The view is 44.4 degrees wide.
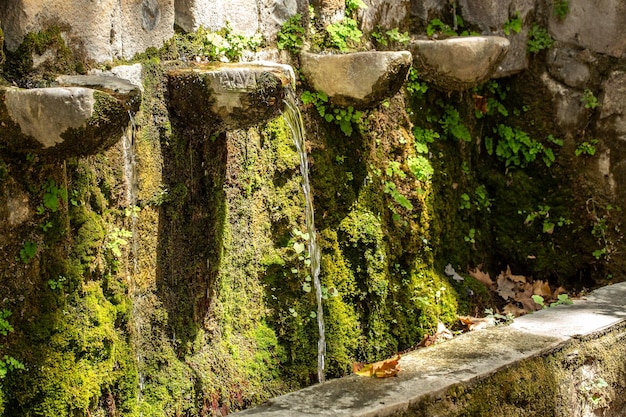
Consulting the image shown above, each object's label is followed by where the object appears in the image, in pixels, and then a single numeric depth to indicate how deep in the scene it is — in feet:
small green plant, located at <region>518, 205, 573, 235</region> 20.70
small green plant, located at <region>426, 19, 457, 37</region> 19.28
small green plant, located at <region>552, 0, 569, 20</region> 20.16
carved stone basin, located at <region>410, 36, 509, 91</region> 17.65
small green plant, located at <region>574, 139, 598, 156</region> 20.22
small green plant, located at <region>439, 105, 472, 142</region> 19.35
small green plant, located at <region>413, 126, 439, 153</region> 18.47
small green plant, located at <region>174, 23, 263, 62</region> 13.39
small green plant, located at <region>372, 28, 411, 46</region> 17.92
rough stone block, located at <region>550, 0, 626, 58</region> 19.79
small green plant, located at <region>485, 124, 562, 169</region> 20.61
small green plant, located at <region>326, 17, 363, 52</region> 16.67
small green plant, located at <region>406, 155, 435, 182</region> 18.17
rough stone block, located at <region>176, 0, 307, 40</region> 13.41
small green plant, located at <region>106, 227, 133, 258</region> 11.88
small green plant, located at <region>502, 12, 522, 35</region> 20.21
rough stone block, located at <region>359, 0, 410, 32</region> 17.56
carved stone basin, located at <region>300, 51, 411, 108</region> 15.17
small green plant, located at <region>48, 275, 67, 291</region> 10.88
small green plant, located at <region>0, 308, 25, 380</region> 10.26
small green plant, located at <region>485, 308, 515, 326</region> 13.69
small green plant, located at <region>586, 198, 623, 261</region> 20.31
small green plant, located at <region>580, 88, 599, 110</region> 20.10
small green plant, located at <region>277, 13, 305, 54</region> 15.62
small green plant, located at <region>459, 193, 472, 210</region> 19.74
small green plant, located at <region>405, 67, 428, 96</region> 18.42
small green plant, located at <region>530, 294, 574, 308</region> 14.89
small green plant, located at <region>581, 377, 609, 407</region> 12.76
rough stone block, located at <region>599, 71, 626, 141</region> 19.86
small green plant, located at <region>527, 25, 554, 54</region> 20.36
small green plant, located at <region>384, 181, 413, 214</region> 17.40
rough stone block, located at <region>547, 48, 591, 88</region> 20.18
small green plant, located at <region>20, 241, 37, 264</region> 10.59
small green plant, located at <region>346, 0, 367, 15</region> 17.07
